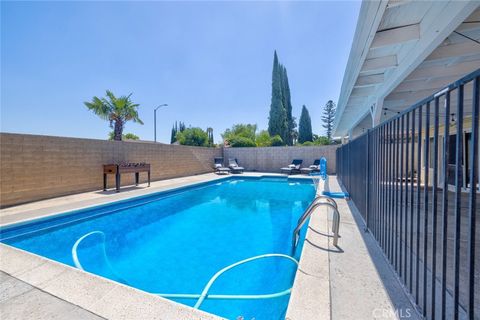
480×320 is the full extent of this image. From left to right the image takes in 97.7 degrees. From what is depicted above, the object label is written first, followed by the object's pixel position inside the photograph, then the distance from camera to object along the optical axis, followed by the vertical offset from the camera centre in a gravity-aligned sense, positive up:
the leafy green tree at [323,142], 28.40 +2.32
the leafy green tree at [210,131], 40.35 +5.28
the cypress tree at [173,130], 52.60 +7.01
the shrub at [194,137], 27.47 +2.74
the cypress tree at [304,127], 34.69 +5.22
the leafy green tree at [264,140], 25.55 +2.29
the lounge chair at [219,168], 13.33 -0.64
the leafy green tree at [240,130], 34.44 +4.92
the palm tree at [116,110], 12.35 +2.92
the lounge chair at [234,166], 13.40 -0.53
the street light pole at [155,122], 18.30 +3.21
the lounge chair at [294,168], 12.77 -0.58
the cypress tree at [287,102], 28.88 +8.50
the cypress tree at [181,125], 51.90 +8.15
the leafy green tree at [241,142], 20.12 +1.55
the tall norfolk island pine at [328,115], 39.25 +8.31
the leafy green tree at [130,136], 33.55 +3.53
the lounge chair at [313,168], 12.40 -0.57
